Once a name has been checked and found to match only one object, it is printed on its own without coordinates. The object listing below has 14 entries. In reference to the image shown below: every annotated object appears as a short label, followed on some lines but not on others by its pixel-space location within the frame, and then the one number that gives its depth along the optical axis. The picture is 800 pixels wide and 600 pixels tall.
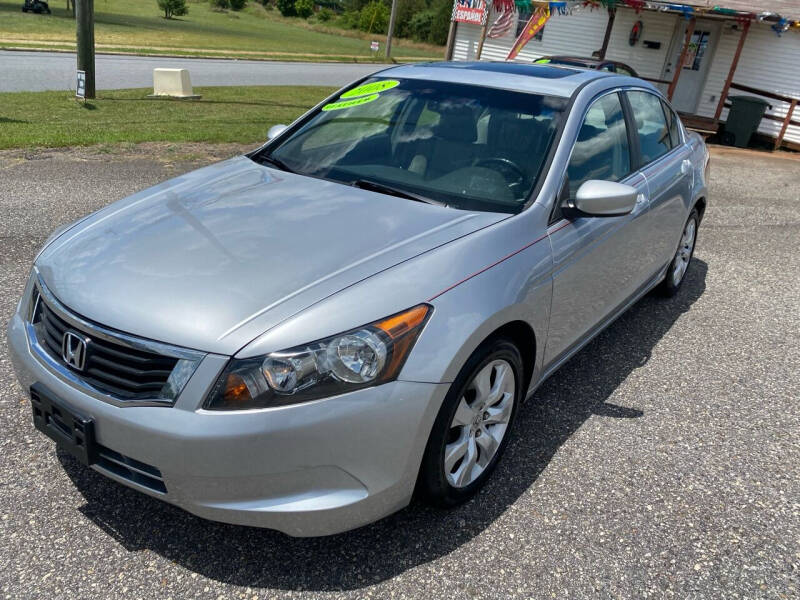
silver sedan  2.18
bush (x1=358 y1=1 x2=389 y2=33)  62.22
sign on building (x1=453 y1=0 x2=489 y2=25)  20.80
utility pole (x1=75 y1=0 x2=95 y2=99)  13.10
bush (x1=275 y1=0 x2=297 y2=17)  76.19
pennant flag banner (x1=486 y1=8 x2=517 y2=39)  21.55
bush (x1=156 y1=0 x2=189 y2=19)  53.25
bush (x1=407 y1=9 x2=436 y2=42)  59.38
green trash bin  15.66
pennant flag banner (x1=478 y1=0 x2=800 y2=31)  15.96
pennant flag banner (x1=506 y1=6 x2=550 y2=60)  19.99
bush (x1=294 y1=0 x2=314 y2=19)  75.06
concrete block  15.48
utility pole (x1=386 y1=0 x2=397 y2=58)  38.77
